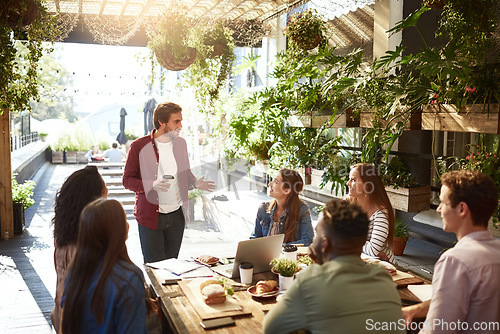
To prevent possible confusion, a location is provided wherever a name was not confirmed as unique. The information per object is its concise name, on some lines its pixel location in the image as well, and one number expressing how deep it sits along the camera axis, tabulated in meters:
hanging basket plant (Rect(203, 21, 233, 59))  5.56
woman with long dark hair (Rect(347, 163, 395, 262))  3.20
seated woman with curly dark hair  2.34
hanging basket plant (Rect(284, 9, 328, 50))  4.91
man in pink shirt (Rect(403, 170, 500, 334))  1.77
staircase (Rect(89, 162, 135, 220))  9.87
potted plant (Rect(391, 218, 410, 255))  5.39
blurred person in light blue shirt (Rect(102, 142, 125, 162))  13.20
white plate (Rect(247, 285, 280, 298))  2.42
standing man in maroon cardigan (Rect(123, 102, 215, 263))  3.74
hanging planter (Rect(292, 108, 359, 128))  4.26
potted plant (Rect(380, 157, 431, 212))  4.13
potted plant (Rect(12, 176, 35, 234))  6.84
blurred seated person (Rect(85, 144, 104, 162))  15.52
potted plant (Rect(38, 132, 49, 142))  19.98
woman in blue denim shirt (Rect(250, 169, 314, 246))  3.54
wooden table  2.09
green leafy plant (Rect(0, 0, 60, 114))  3.62
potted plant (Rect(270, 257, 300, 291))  2.55
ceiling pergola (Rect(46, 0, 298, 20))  5.93
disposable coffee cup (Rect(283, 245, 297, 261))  2.94
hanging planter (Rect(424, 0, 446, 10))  3.35
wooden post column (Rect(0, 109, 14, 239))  6.44
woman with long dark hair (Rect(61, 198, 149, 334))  1.84
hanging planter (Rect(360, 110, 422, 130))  3.53
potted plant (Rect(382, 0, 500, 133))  3.08
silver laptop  2.68
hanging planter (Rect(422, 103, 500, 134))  3.00
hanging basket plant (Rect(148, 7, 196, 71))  4.83
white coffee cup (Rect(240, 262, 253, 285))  2.64
